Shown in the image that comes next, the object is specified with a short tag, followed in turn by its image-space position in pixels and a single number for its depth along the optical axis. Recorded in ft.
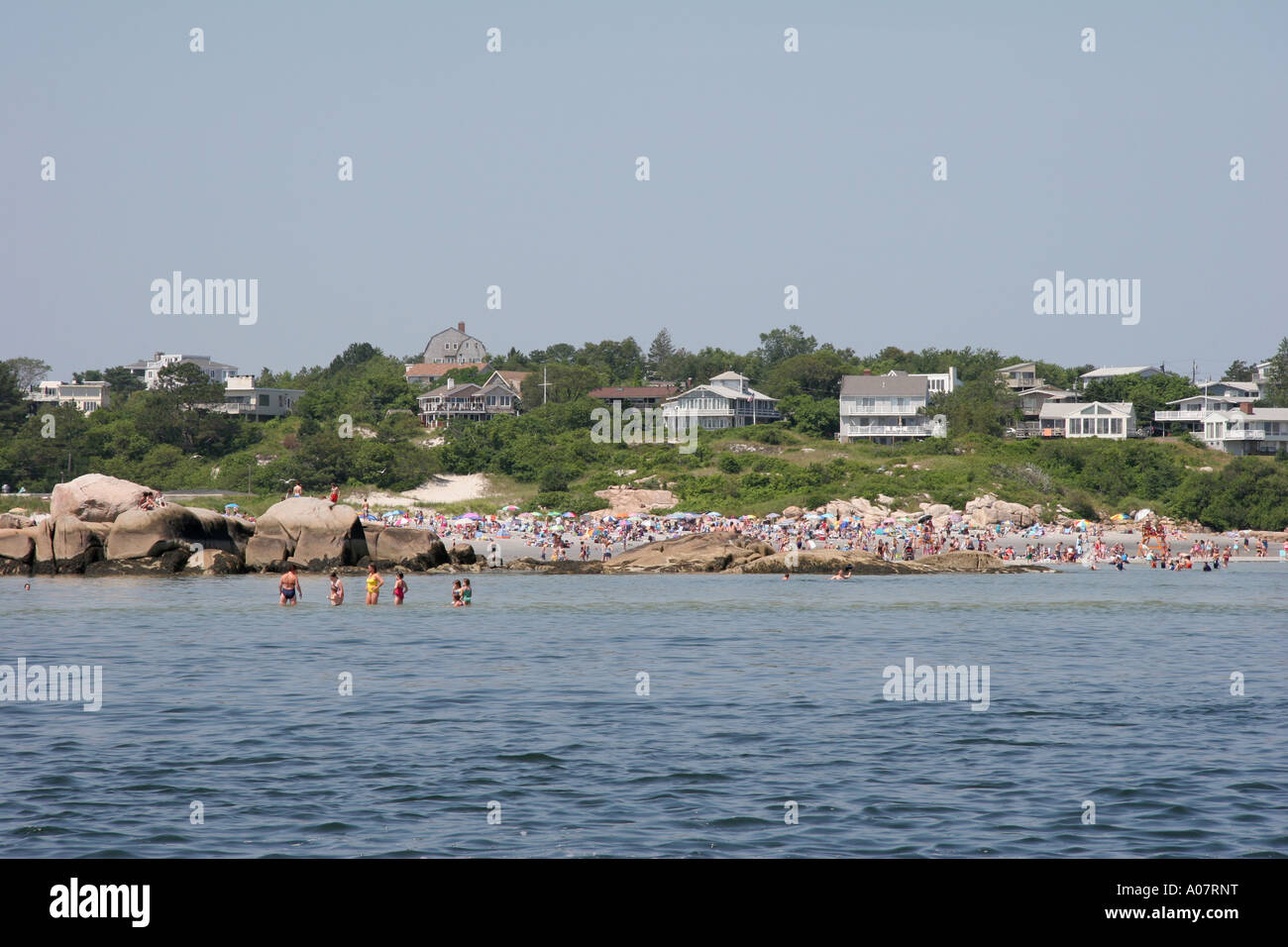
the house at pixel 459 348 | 581.53
